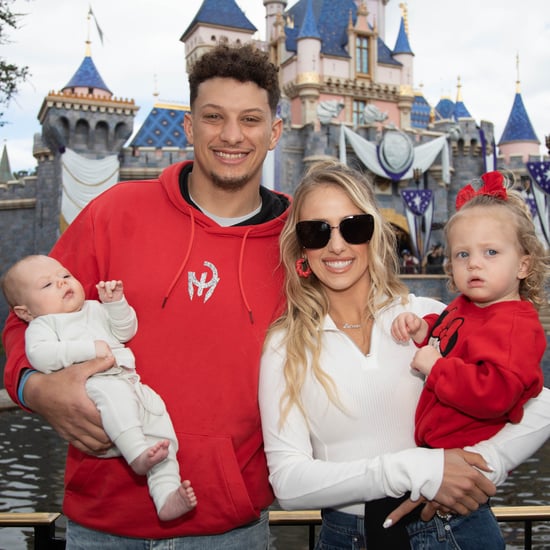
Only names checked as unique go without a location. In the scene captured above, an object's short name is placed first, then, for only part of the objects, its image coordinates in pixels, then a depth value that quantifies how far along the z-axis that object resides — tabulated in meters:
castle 17.78
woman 1.67
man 1.92
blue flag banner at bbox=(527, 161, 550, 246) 15.05
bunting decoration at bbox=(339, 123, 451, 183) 19.72
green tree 9.21
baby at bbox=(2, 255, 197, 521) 1.83
